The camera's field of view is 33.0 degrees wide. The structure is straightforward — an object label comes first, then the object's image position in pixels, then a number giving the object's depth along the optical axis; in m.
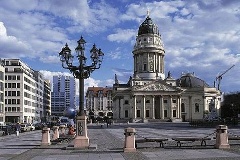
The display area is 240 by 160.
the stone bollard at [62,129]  45.94
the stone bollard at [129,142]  23.38
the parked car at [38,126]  72.56
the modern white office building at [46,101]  176.90
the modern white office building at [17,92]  118.06
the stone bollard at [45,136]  29.10
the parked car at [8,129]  51.97
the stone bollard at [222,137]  24.33
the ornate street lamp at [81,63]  26.55
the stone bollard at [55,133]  35.16
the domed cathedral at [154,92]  142.75
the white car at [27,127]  61.75
